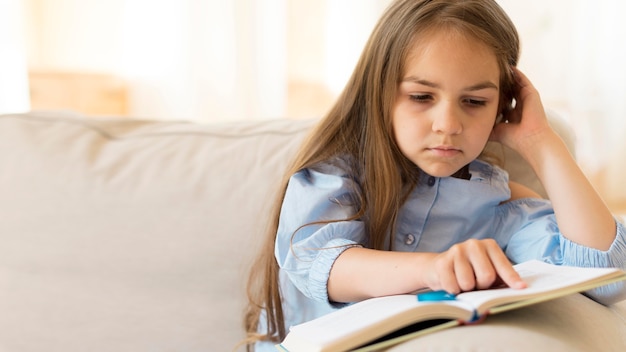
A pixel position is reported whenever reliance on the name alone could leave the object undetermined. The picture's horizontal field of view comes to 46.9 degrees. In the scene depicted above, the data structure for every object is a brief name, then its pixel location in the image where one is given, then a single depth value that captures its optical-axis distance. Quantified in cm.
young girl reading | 102
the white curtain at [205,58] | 241
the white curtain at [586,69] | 252
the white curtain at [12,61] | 226
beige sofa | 125
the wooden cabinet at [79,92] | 240
